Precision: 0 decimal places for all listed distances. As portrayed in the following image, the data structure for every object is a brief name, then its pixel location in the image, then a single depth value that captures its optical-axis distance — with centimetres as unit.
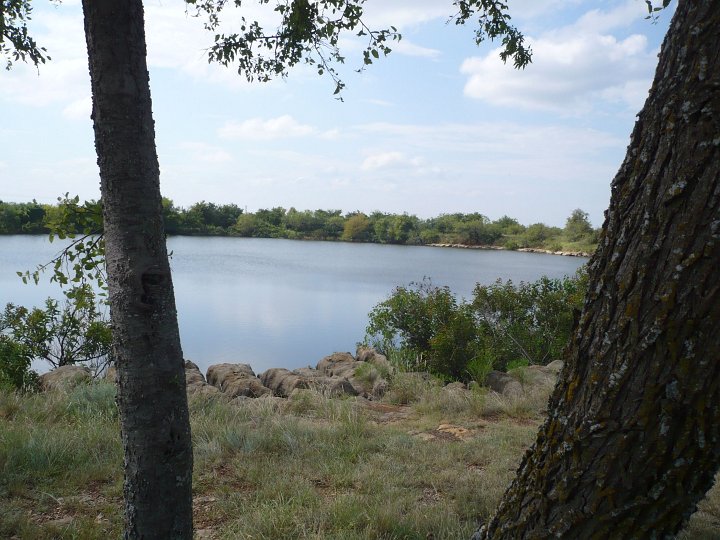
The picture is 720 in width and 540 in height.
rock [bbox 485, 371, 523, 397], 731
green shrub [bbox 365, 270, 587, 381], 947
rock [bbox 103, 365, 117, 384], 742
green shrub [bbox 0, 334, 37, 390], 767
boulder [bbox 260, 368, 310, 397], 820
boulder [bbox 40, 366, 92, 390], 687
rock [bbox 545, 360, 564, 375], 819
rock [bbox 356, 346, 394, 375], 885
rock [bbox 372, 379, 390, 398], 802
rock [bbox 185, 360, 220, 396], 730
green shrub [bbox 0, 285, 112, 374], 965
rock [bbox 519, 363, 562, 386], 752
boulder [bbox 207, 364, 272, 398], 809
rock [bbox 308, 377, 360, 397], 736
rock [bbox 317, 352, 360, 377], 1019
